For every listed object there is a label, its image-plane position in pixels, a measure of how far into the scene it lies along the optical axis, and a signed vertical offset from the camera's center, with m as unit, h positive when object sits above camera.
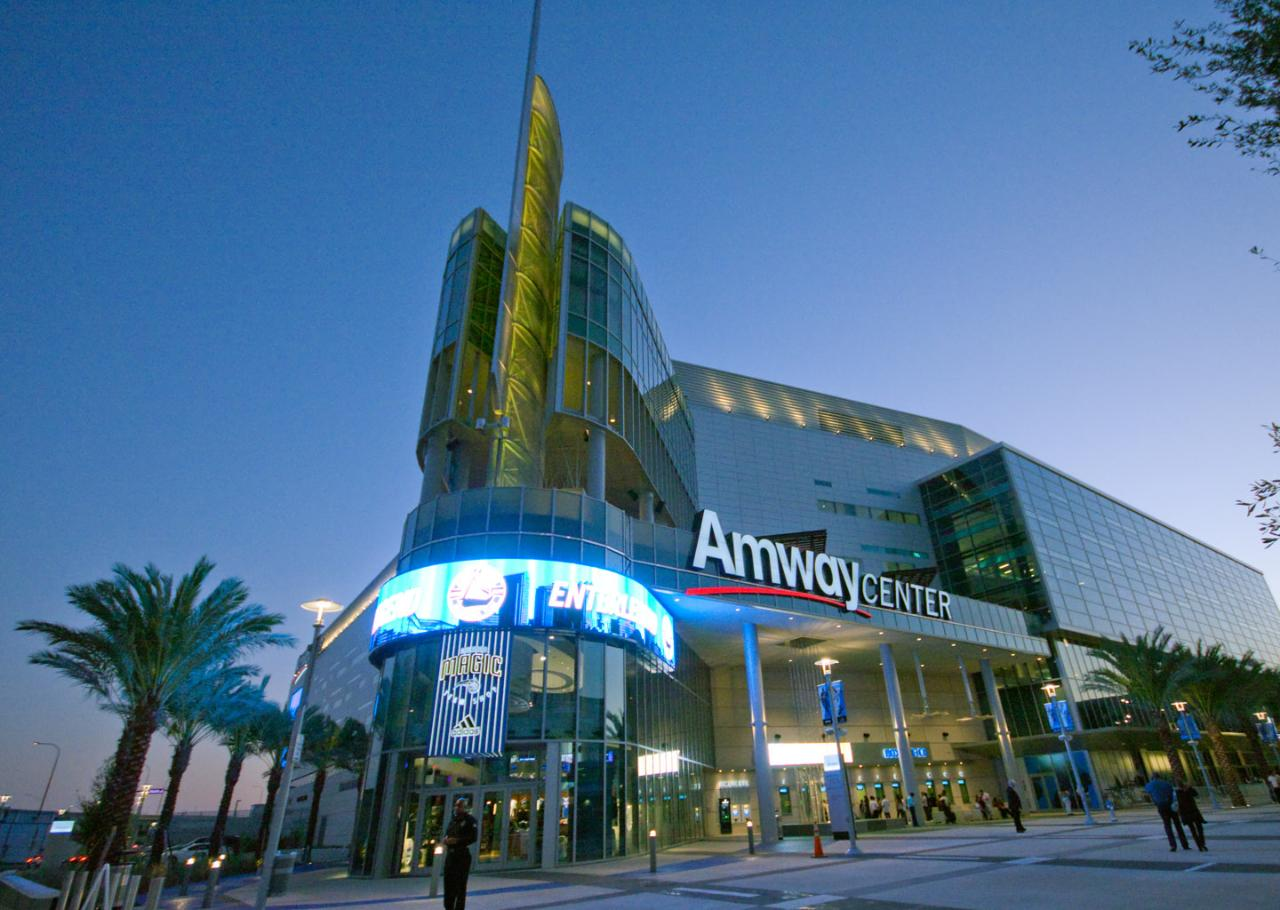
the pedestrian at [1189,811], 14.86 -0.84
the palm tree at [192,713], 32.34 +3.87
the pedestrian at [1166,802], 14.86 -0.65
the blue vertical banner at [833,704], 24.34 +2.57
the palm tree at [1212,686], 38.97 +4.64
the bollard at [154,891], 12.35 -1.70
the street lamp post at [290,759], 11.73 +0.55
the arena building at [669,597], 23.14 +8.66
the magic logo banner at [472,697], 22.23 +2.80
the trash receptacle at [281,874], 17.09 -2.02
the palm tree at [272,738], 47.31 +3.48
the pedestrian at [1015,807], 25.77 -1.19
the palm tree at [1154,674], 37.12 +5.12
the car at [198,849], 30.71 -3.28
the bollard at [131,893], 12.41 -1.76
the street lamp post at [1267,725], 45.19 +2.78
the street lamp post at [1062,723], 28.23 +2.30
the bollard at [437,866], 14.31 -1.62
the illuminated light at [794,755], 43.56 +1.47
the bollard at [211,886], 15.41 -2.04
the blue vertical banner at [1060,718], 32.97 +2.57
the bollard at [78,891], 12.02 -1.64
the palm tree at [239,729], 40.47 +3.76
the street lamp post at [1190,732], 35.38 +1.91
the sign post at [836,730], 24.20 +1.58
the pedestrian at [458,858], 11.05 -1.12
